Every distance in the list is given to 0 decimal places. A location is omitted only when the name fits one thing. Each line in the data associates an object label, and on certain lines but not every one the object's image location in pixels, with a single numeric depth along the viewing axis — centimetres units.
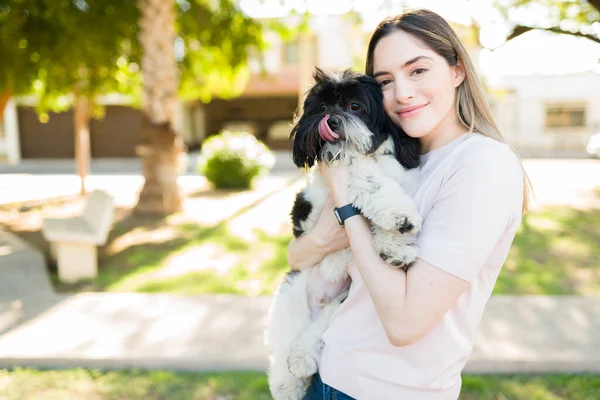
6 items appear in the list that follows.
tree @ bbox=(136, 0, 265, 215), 899
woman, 138
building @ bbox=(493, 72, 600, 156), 3145
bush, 1384
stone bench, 609
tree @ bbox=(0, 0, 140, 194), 936
